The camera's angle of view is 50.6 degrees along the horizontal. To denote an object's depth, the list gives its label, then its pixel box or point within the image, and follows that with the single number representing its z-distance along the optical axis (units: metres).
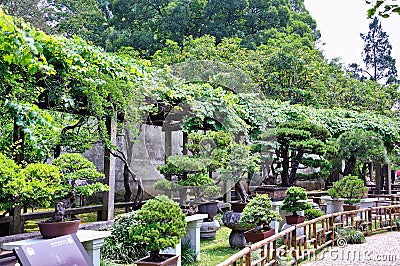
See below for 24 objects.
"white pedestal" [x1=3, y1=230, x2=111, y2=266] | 3.85
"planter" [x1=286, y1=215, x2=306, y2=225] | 6.04
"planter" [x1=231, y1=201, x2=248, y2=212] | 6.05
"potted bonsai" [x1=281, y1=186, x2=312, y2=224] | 6.14
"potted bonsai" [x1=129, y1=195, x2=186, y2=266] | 3.53
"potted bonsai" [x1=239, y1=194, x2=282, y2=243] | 5.08
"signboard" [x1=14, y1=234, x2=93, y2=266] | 2.67
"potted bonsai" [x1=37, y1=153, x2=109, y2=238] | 3.63
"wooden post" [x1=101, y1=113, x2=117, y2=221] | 5.34
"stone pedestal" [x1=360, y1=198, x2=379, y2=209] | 8.76
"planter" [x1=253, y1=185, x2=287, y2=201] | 8.52
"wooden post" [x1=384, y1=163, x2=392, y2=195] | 12.09
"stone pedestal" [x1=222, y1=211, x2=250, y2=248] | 5.91
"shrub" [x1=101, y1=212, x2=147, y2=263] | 4.77
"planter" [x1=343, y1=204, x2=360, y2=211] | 7.82
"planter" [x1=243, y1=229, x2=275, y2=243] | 4.93
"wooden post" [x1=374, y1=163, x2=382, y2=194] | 12.32
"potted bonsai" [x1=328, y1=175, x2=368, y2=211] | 8.05
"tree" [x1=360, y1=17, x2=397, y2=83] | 31.27
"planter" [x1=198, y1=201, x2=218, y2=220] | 7.49
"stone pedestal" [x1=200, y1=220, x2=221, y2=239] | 6.59
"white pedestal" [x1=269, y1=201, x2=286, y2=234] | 6.99
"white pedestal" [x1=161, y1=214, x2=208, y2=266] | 5.24
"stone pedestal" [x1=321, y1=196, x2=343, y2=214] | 8.37
